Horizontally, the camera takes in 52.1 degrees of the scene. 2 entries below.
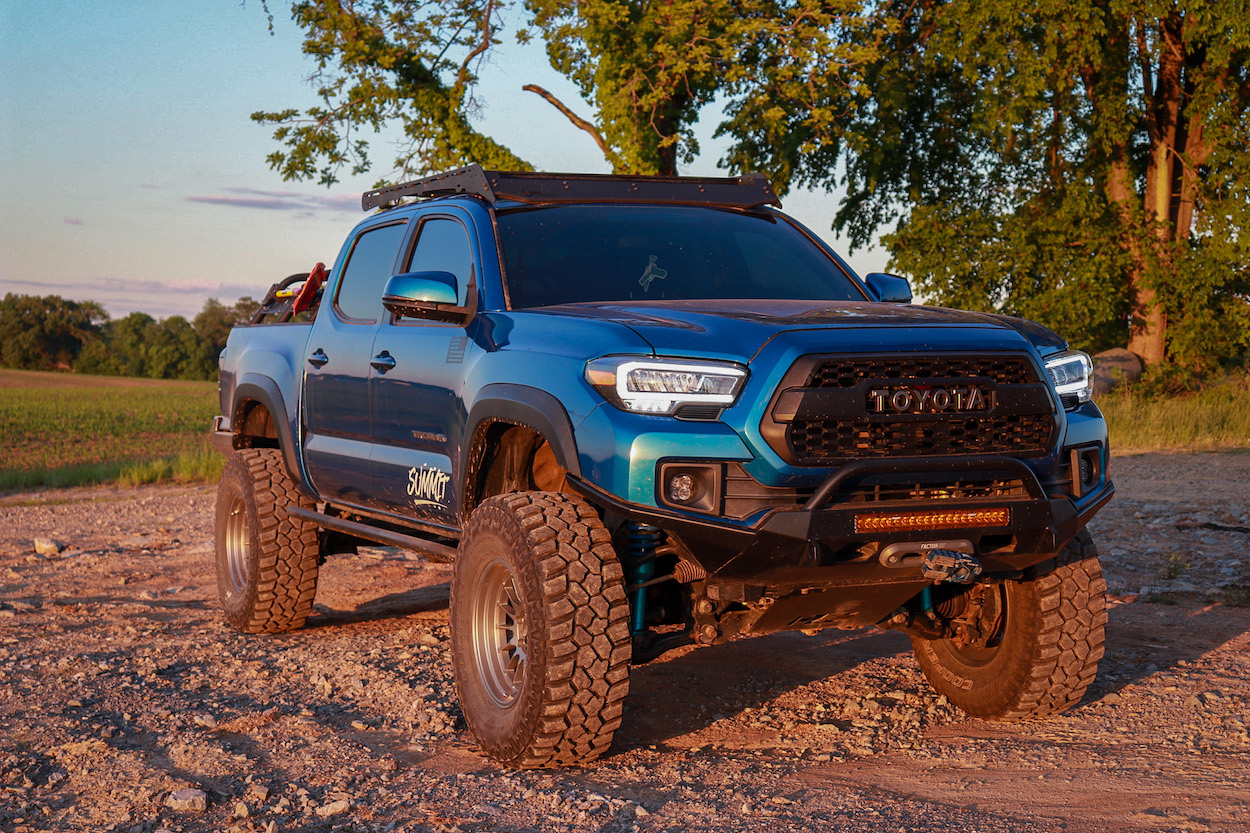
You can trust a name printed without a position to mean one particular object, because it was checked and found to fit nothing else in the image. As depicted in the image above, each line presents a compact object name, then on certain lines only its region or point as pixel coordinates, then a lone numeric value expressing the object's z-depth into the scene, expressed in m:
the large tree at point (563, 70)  22.25
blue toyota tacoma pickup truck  4.11
